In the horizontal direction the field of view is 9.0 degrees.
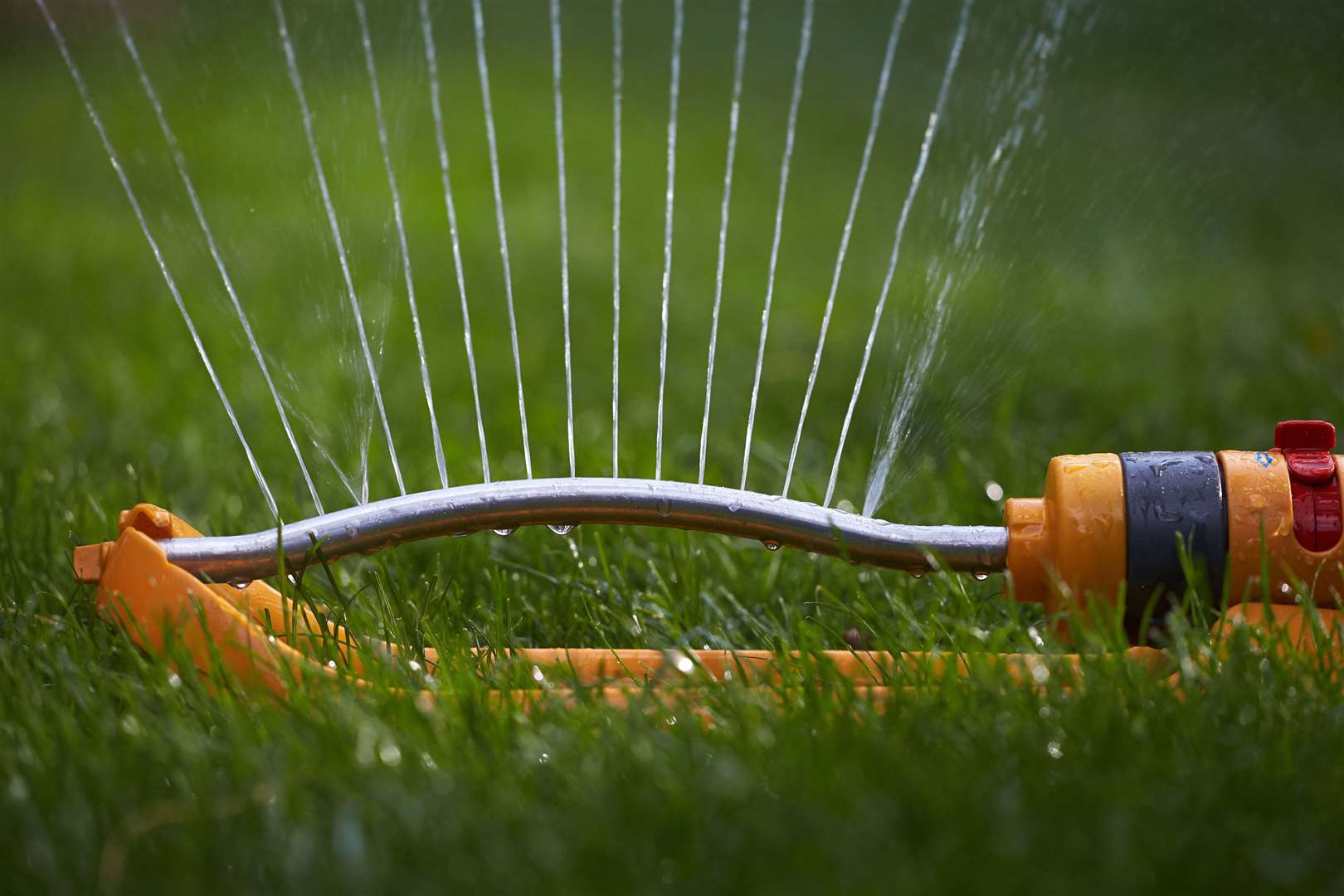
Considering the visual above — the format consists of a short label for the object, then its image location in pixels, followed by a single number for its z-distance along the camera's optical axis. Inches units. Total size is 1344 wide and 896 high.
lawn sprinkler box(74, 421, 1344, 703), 106.5
